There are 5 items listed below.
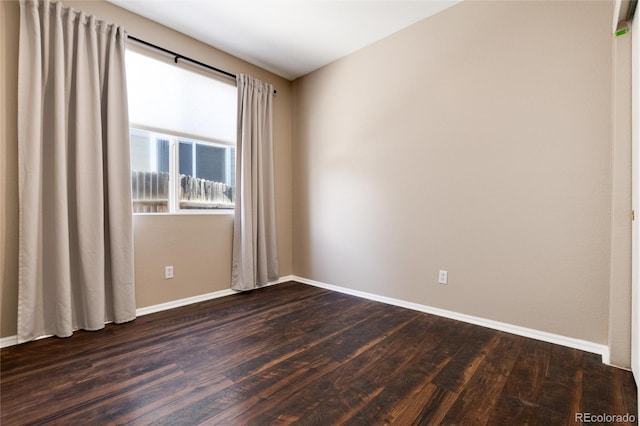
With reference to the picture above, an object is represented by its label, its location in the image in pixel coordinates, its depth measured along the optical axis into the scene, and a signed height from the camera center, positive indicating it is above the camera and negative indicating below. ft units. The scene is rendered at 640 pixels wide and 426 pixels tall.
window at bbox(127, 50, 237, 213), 8.98 +2.33
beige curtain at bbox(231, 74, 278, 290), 11.13 +0.76
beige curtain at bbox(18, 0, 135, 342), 6.85 +0.87
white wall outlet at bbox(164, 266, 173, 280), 9.52 -2.02
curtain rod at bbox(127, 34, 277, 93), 8.72 +4.84
